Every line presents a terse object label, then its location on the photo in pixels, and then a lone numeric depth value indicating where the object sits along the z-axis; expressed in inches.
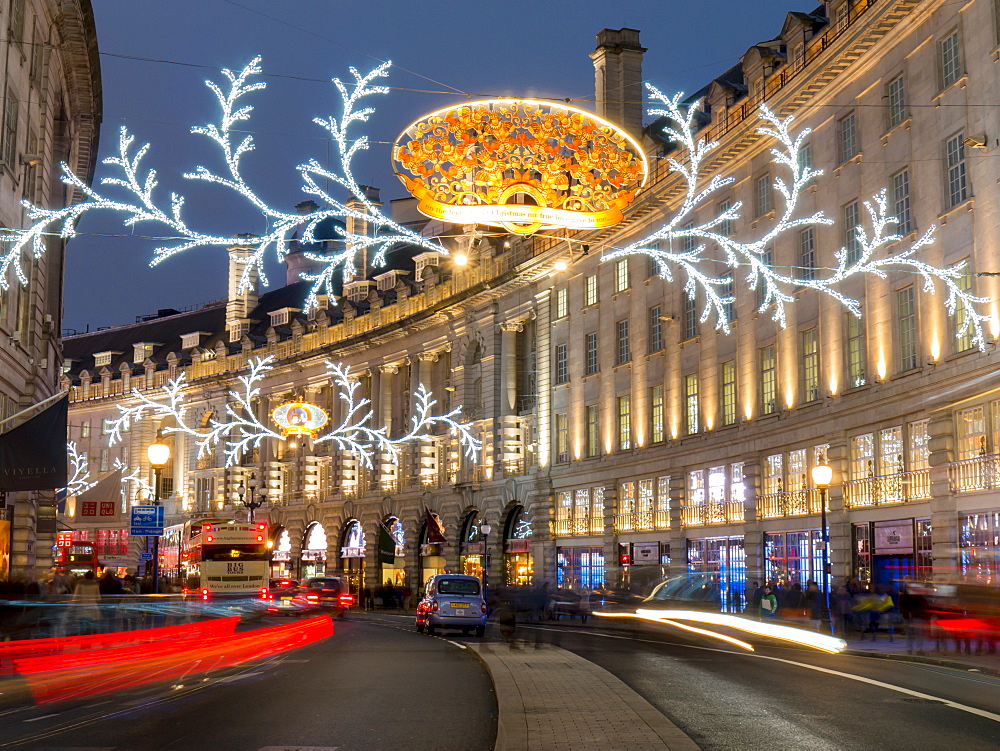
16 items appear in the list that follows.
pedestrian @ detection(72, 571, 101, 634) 809.5
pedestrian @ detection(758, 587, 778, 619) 1419.8
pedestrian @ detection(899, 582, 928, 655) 1051.3
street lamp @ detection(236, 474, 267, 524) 2534.4
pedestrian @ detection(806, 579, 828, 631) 1381.6
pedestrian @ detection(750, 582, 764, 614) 1542.8
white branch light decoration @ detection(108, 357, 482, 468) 2659.9
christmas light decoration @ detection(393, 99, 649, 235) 744.3
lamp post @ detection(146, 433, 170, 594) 1275.8
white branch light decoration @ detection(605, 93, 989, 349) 906.7
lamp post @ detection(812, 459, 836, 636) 1300.4
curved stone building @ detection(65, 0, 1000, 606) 1298.0
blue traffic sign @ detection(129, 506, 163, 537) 1377.2
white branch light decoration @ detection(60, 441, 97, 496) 3167.3
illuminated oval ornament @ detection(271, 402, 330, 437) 2470.5
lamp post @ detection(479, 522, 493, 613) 2417.6
